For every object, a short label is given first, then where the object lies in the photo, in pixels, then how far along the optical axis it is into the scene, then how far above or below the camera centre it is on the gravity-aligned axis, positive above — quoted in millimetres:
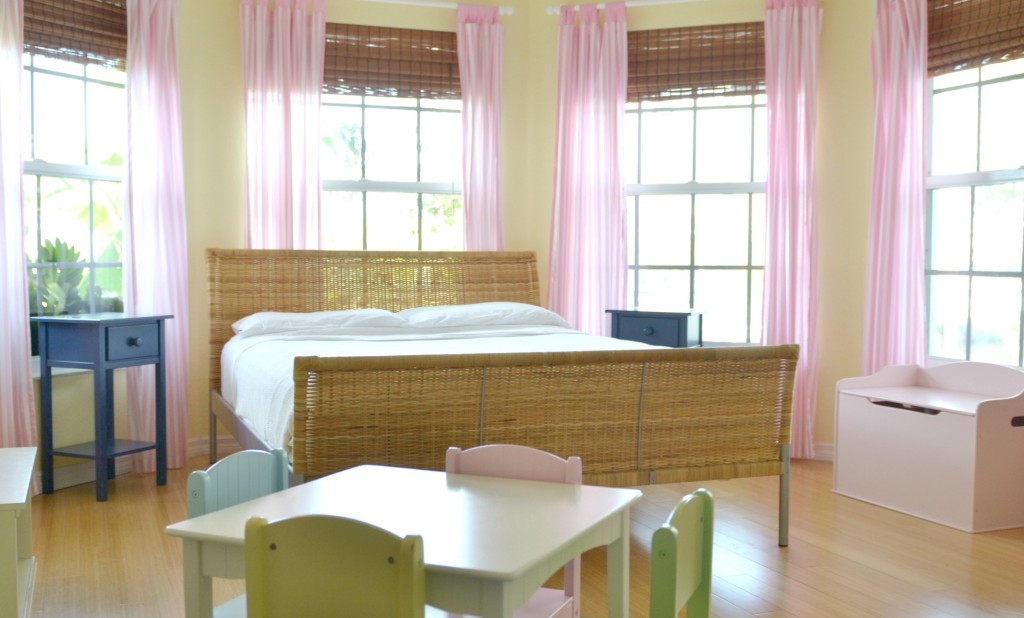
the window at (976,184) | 4645 +437
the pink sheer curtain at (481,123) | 5688 +881
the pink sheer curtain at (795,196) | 5289 +408
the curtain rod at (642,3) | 5668 +1615
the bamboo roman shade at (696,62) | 5527 +1242
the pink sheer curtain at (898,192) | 4852 +400
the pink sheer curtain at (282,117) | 5234 +849
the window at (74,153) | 4641 +585
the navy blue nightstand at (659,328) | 5254 -348
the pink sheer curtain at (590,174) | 5629 +565
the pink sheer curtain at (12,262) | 4184 +18
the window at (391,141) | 5645 +788
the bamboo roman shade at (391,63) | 5566 +1243
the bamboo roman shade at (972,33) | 4523 +1180
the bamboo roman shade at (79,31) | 4551 +1189
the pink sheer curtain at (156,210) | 4832 +293
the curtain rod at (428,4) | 5684 +1616
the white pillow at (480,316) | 4930 -263
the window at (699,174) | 5617 +583
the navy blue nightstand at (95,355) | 4320 -421
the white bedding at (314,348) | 3332 -357
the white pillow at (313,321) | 4750 -281
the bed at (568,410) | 3014 -500
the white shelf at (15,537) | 2305 -726
